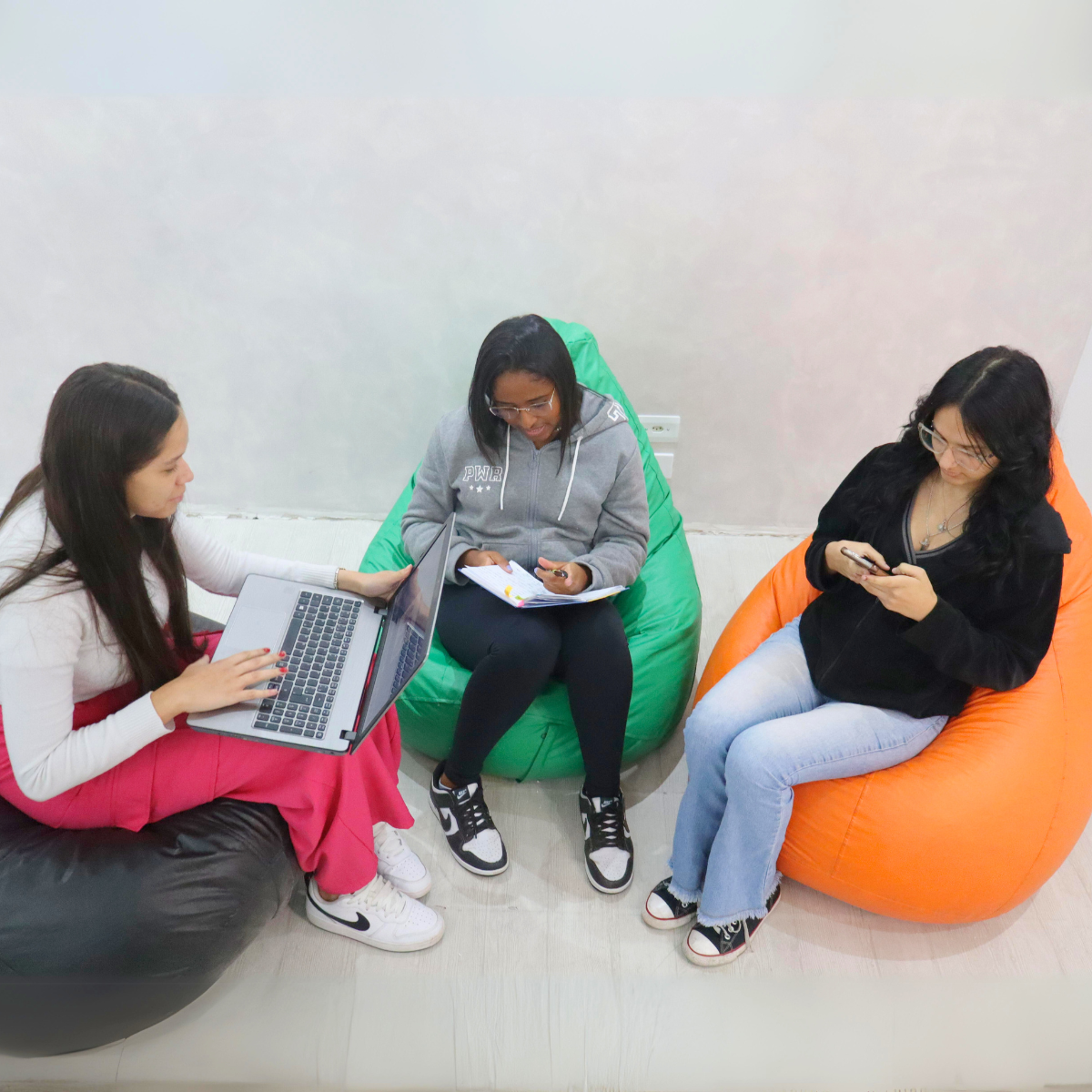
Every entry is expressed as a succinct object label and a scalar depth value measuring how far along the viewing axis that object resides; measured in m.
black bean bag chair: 1.29
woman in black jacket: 1.42
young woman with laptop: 1.22
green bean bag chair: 1.86
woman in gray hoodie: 1.75
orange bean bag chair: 1.54
